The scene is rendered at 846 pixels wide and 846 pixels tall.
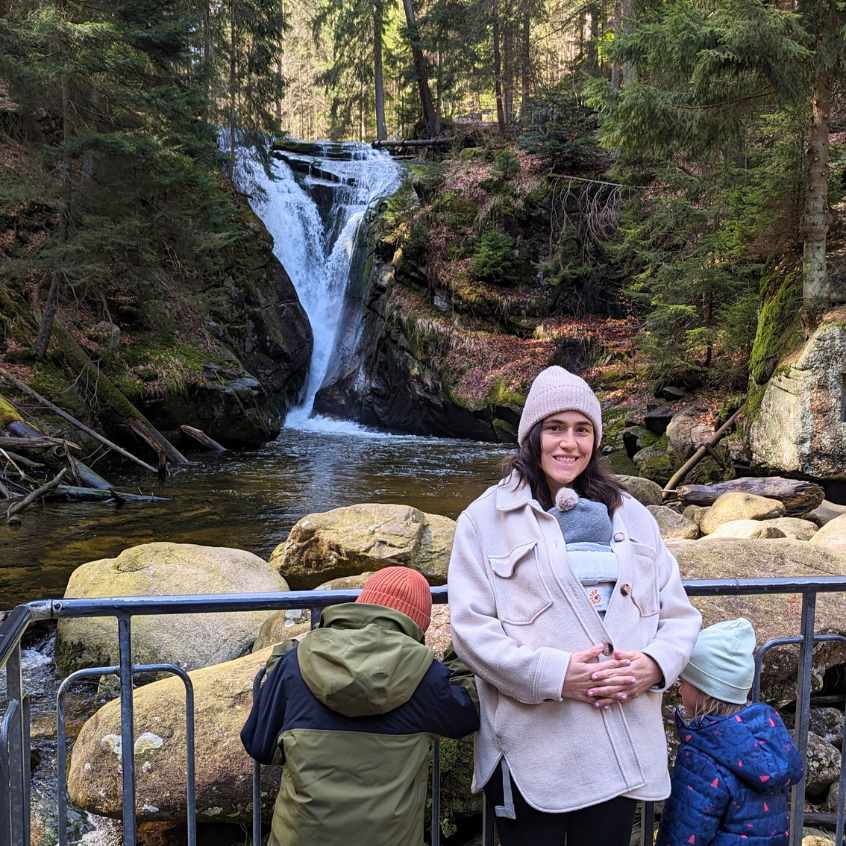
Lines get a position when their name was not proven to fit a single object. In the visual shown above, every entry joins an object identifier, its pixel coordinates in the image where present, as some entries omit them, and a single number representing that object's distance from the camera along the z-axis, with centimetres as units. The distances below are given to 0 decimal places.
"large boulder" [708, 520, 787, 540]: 833
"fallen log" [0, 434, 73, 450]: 1196
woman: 202
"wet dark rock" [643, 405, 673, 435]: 1595
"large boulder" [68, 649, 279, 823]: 352
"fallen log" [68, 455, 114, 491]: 1268
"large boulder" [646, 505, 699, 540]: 1023
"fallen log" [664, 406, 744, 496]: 1369
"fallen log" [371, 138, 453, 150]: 2834
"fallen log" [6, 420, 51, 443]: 1241
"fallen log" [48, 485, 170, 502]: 1220
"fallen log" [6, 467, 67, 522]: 1078
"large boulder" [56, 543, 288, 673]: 611
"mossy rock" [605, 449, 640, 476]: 1551
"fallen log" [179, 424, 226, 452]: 1661
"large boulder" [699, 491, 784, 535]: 1009
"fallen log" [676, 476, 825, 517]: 1074
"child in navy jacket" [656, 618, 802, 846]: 218
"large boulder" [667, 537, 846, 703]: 429
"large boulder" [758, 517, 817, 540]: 901
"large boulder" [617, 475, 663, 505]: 1231
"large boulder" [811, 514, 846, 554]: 771
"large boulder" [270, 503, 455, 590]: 784
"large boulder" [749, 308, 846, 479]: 1116
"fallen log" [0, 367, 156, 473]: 1402
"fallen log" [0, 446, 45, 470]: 1206
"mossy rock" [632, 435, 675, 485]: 1464
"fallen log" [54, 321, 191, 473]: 1543
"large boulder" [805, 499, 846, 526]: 1056
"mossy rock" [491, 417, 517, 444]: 2006
